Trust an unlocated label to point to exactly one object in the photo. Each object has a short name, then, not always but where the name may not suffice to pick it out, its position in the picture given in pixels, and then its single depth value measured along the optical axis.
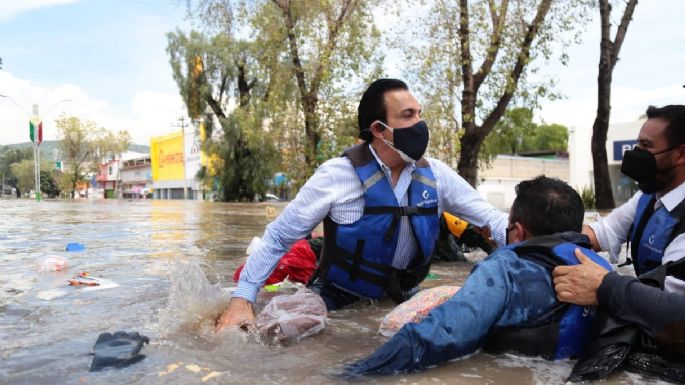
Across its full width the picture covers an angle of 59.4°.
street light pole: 42.06
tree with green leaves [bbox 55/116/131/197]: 64.25
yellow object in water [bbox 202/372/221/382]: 2.21
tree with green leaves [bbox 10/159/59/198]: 95.06
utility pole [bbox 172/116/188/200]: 59.22
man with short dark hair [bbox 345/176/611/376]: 2.22
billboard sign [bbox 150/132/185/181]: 66.81
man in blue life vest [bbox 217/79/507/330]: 2.92
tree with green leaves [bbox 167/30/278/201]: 31.72
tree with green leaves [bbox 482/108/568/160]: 16.81
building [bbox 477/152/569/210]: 42.03
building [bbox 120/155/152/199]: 80.31
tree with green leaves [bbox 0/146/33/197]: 133.62
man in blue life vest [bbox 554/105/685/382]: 2.12
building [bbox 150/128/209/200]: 63.28
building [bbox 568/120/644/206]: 30.34
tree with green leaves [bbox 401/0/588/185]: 14.08
